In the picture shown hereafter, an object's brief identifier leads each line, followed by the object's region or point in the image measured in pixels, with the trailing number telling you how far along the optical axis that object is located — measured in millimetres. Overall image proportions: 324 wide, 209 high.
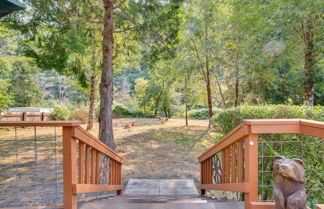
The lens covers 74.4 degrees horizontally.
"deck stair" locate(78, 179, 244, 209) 2154
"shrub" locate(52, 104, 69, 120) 14086
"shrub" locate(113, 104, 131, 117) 20972
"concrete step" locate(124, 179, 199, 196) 4309
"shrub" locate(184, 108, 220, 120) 21559
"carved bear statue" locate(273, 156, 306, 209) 1430
